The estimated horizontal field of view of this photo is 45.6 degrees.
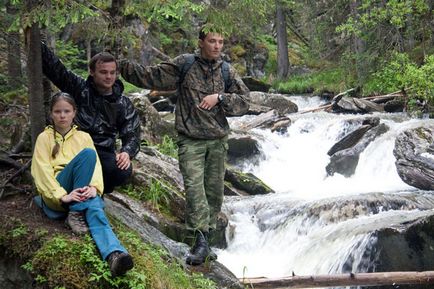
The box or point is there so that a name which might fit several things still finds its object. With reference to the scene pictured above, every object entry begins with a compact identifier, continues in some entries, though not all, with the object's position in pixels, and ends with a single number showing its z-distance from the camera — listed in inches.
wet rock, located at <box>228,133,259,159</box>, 587.2
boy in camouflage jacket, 205.8
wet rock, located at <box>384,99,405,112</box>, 738.8
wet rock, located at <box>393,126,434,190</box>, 423.8
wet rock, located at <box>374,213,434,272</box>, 269.0
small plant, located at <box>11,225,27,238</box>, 162.9
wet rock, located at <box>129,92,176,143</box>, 452.3
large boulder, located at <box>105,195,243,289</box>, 201.3
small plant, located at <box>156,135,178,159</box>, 417.1
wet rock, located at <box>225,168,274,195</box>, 454.0
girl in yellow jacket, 159.6
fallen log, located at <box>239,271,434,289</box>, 223.3
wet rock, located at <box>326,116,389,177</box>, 552.1
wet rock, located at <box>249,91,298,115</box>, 811.9
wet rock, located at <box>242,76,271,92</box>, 976.3
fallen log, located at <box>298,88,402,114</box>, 782.0
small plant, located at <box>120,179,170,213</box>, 268.4
